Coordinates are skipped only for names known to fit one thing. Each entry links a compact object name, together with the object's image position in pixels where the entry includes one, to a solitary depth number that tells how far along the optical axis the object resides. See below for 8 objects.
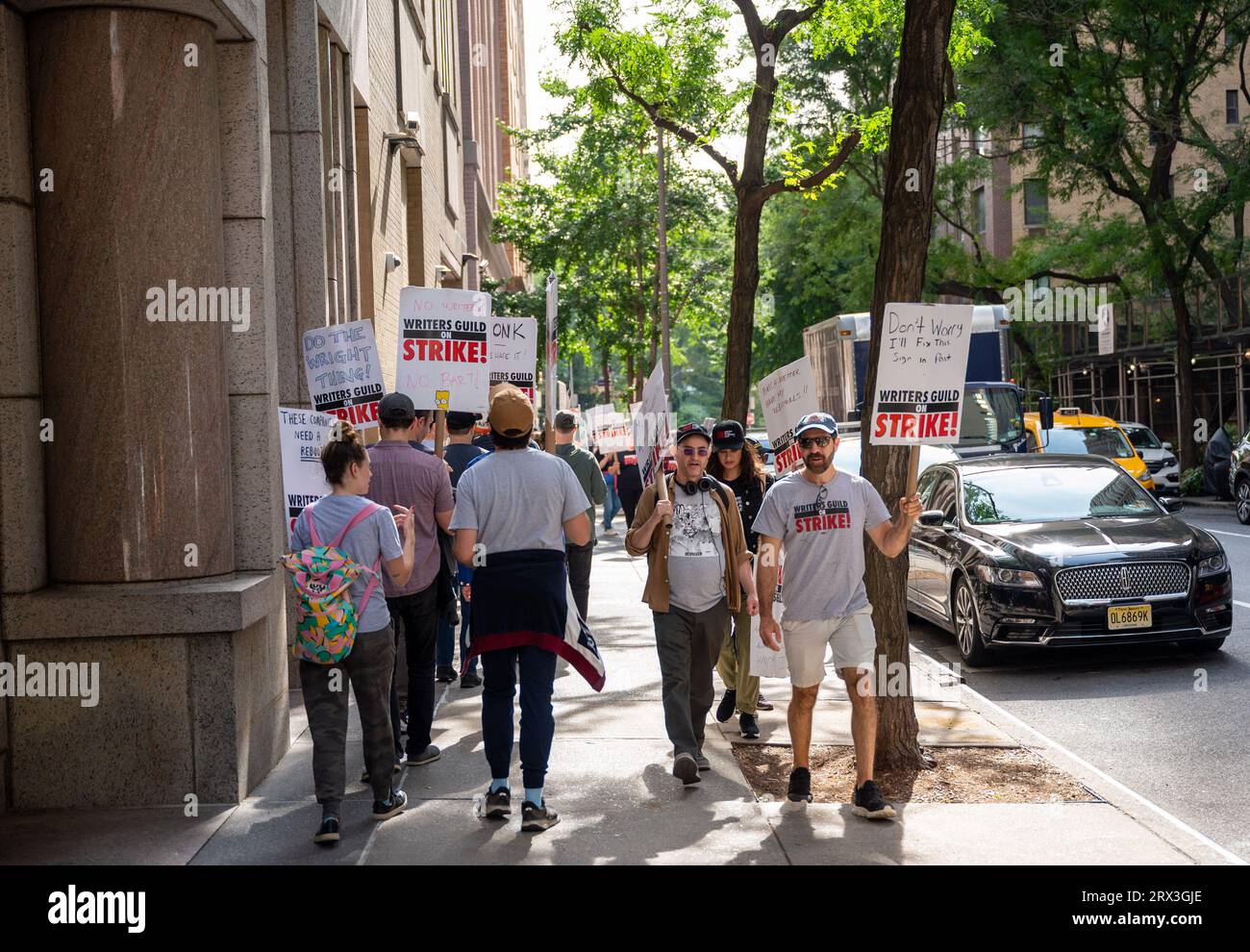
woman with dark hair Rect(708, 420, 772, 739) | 8.71
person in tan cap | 6.46
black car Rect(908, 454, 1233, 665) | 10.63
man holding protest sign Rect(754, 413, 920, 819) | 6.89
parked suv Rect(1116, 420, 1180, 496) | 29.66
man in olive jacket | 7.45
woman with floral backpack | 6.14
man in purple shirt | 7.44
